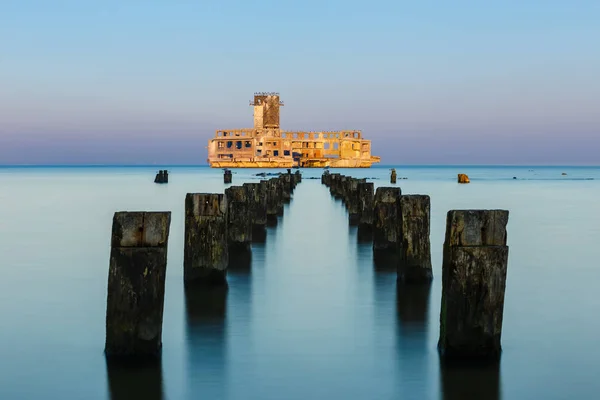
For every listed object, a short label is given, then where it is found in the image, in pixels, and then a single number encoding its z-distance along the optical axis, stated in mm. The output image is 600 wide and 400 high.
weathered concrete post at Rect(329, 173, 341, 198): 34756
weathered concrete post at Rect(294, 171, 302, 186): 54016
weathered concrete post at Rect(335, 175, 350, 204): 28508
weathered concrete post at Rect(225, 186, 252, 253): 12470
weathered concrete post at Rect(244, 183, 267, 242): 16681
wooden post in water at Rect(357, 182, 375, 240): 16938
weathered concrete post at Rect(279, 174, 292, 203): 30784
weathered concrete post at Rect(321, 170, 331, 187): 47594
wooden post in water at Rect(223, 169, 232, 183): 50750
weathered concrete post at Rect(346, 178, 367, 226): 19239
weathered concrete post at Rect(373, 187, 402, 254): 12414
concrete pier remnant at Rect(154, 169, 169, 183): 56344
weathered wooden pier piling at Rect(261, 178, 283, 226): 20766
